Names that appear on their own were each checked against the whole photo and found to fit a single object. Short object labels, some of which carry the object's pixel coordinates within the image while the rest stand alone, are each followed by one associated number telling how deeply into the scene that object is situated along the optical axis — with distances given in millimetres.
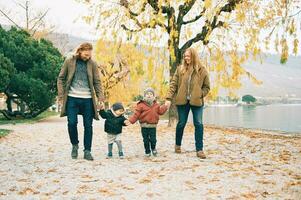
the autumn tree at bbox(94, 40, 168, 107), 13516
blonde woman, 6965
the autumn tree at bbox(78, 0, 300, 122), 12797
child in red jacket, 7016
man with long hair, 6574
